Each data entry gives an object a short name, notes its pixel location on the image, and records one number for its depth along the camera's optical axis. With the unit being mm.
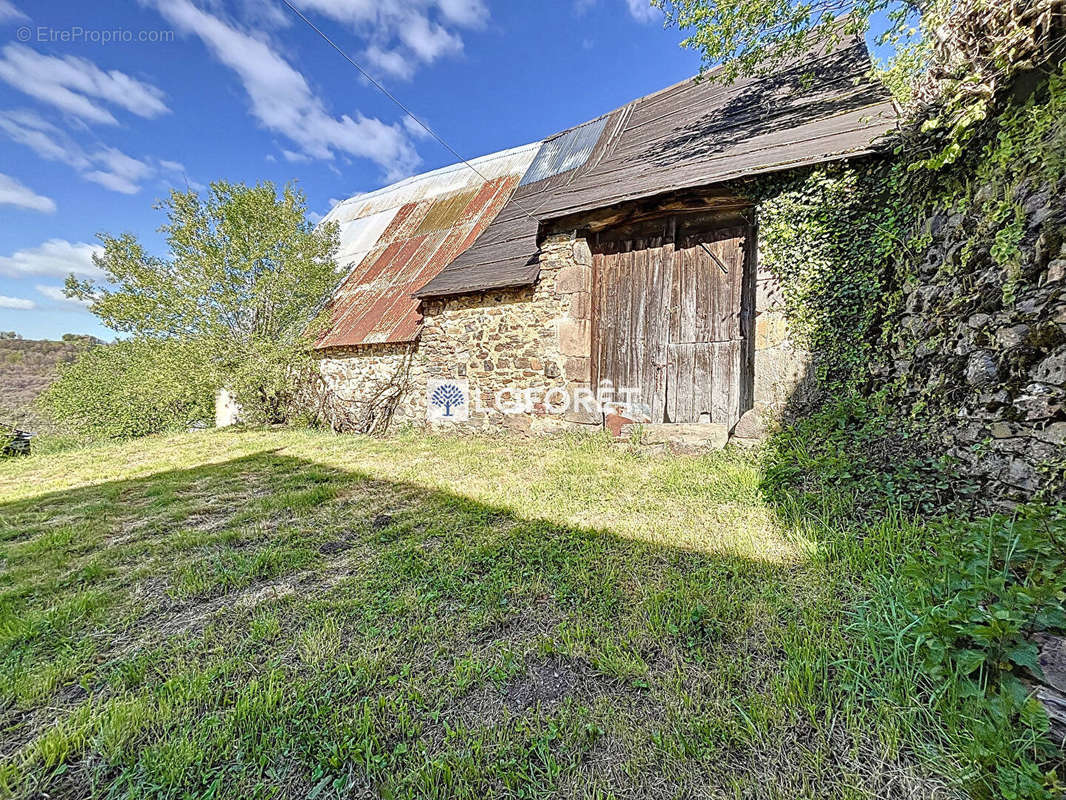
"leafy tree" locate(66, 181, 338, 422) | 7301
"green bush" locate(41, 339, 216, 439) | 7336
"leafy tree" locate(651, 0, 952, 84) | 3711
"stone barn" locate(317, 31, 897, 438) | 3973
